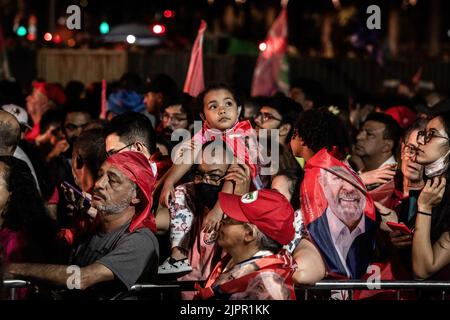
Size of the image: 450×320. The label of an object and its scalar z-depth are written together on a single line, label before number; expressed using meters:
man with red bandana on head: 12.96
